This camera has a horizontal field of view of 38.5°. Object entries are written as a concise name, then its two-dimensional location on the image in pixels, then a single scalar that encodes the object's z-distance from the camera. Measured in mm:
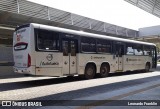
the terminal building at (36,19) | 17500
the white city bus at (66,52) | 10938
